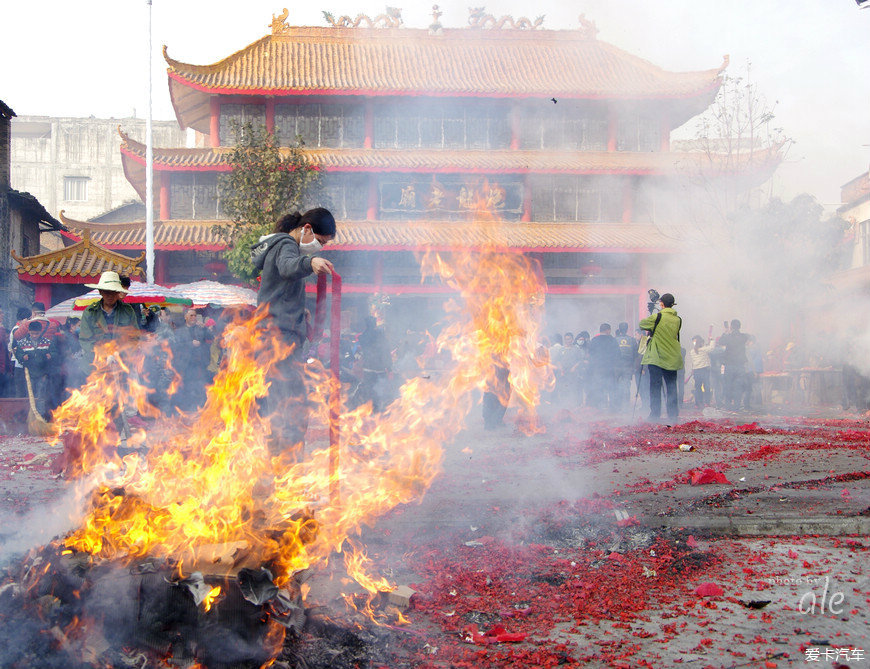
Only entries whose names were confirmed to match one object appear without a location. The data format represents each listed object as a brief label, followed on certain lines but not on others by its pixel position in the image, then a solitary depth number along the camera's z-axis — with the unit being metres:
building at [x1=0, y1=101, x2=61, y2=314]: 20.34
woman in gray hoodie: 4.09
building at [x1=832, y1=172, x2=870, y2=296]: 27.47
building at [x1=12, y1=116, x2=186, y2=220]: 41.94
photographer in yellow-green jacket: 8.94
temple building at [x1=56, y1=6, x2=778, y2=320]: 21.48
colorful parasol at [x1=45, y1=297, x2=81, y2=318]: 13.55
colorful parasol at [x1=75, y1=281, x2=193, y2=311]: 10.97
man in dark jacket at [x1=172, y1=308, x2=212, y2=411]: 9.02
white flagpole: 16.86
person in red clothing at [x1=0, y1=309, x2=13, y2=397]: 9.70
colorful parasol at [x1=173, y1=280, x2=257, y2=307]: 14.20
